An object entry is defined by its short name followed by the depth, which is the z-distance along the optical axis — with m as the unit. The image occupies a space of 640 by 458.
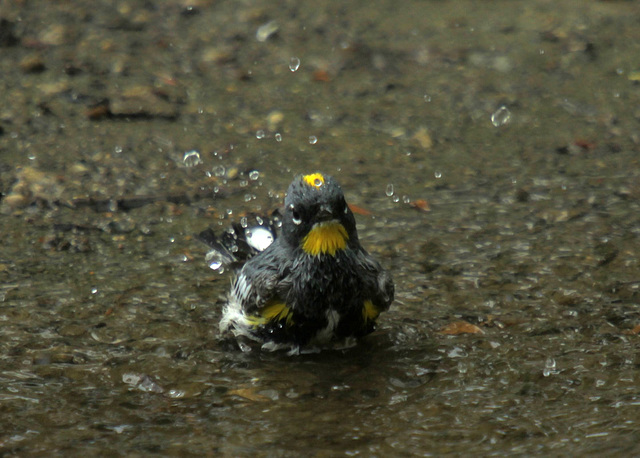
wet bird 8.52
